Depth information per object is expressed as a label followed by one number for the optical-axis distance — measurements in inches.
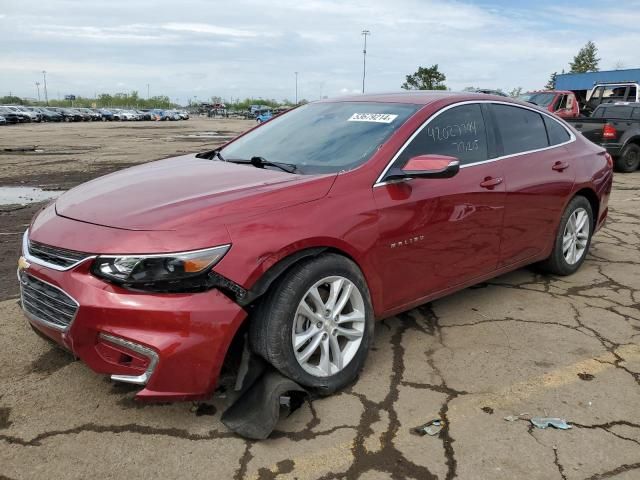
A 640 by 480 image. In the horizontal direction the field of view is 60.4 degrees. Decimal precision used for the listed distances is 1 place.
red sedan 96.7
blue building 1087.1
